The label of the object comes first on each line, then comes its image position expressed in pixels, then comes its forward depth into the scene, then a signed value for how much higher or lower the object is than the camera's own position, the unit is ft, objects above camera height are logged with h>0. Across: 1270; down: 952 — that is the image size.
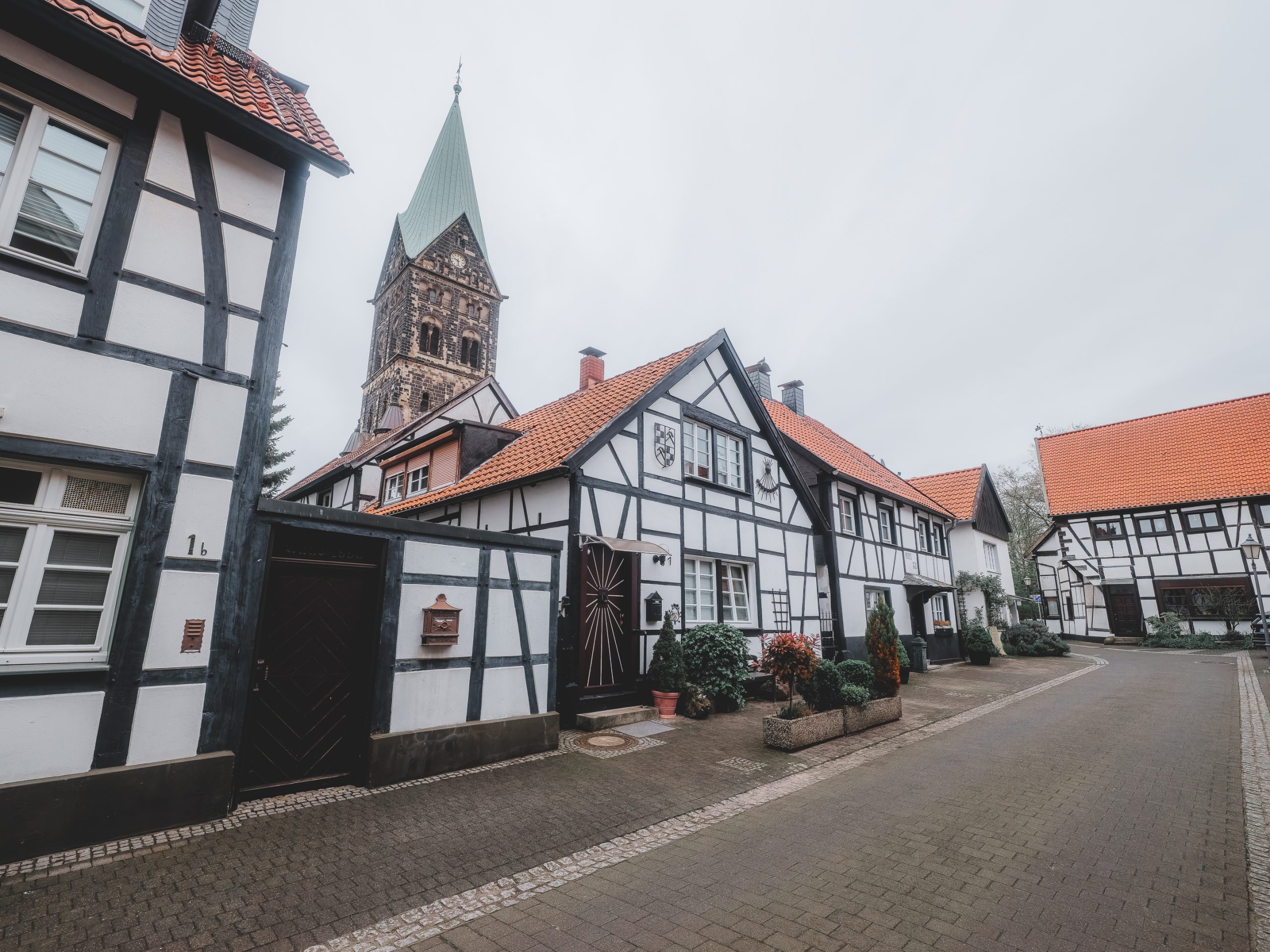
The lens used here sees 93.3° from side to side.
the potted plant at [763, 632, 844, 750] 25.68 -3.59
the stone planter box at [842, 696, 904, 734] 28.81 -4.81
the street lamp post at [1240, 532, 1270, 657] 52.39 +6.62
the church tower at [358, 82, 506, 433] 108.17 +59.23
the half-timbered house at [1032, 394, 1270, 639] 81.00 +13.97
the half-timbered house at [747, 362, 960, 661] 52.60 +7.91
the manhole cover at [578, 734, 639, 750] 25.97 -5.47
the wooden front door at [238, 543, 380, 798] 18.42 -2.13
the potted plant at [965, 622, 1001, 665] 64.39 -2.85
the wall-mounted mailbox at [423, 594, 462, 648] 21.90 -0.35
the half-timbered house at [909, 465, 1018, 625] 78.59 +12.02
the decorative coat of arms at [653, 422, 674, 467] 38.55 +10.85
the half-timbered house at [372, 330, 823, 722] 32.42 +7.05
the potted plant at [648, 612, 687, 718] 31.60 -2.96
